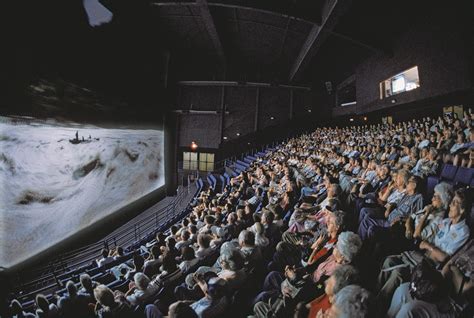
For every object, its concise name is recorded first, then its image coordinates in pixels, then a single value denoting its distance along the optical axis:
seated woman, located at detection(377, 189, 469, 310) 1.38
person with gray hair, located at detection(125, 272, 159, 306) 2.29
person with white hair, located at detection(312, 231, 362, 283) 1.51
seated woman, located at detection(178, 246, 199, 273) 2.57
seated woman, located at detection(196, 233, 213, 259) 2.84
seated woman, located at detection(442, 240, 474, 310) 1.19
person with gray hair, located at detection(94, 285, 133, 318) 1.91
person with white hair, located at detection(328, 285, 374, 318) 1.09
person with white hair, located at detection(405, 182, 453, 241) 2.05
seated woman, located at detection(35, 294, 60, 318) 2.46
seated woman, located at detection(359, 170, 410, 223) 2.51
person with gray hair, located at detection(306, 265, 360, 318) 1.32
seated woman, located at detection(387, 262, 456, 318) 1.07
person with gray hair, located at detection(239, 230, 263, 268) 2.13
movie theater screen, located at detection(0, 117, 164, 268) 4.92
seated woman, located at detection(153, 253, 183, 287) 2.39
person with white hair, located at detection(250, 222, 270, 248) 2.39
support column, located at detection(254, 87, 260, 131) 16.70
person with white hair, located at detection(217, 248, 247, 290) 1.85
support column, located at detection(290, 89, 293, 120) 16.67
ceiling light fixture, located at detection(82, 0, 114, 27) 7.31
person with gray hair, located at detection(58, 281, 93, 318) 2.41
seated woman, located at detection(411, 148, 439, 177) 3.45
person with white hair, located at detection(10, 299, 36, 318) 2.84
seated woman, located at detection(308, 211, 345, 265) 2.07
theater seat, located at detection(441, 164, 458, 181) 3.29
